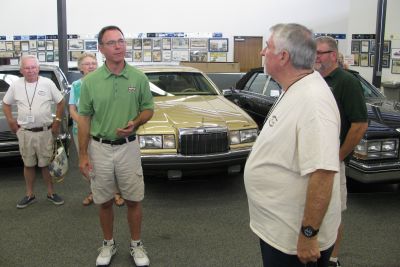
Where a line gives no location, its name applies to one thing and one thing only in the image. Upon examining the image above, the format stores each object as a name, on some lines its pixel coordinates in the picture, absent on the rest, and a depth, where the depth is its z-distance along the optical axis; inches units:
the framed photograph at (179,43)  596.1
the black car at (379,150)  178.7
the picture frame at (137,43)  594.5
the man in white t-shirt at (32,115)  185.5
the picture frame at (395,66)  488.7
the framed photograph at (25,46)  600.4
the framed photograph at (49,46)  599.2
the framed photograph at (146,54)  597.3
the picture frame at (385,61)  499.8
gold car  191.9
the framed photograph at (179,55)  597.9
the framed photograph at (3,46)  596.4
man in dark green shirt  108.1
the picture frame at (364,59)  527.0
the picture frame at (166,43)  596.4
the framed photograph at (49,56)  599.2
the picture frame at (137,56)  597.0
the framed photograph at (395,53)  487.6
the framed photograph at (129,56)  597.6
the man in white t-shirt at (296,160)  66.8
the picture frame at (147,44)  596.4
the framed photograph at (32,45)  599.8
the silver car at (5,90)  225.8
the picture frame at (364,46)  521.2
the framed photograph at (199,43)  597.6
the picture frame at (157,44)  597.0
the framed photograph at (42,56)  598.9
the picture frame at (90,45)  597.3
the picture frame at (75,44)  595.8
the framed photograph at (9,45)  597.9
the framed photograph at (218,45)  597.9
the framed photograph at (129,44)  593.2
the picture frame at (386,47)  496.9
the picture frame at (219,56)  599.2
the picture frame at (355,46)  531.7
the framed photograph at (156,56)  597.9
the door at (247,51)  597.9
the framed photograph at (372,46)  510.6
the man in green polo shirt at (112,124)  123.0
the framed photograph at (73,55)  598.0
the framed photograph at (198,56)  599.8
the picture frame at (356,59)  535.5
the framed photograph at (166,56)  598.2
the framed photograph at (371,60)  520.4
